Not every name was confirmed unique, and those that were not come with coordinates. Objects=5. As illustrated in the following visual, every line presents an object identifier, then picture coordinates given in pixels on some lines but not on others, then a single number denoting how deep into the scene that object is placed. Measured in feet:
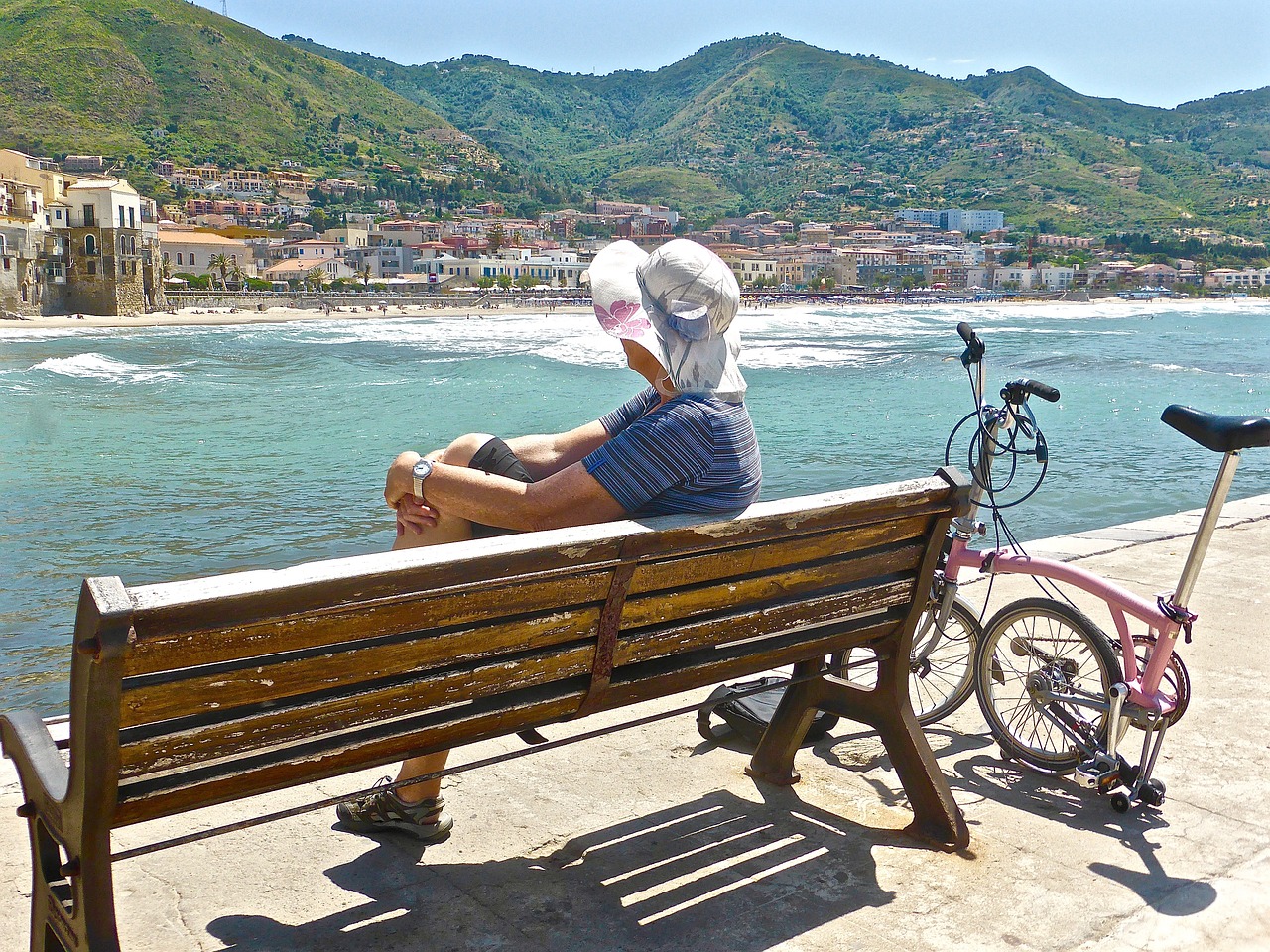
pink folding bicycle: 8.49
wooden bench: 4.71
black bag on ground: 9.71
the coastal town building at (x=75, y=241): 206.08
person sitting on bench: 6.95
